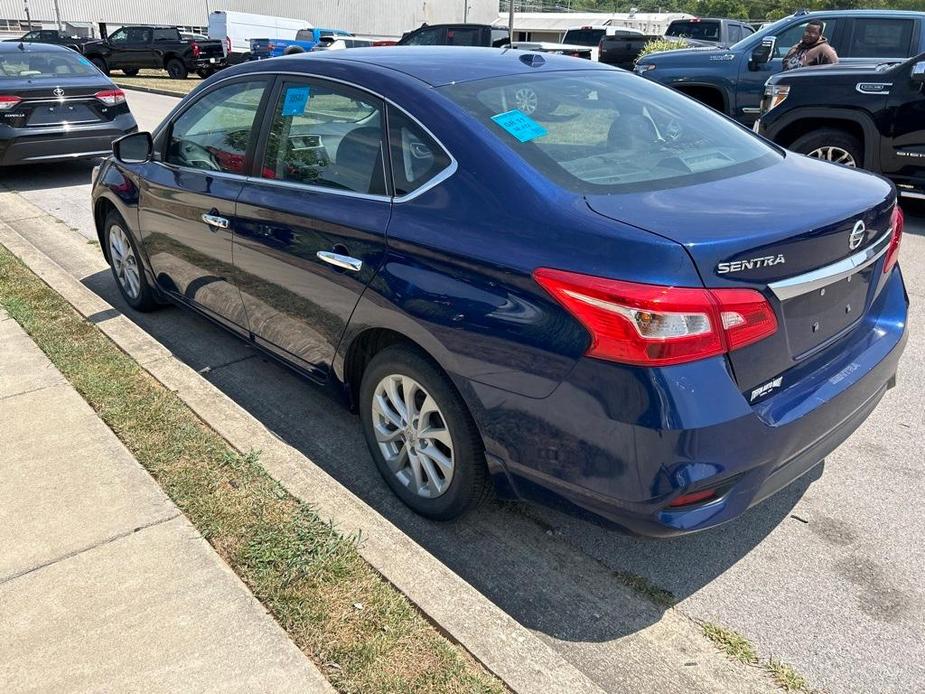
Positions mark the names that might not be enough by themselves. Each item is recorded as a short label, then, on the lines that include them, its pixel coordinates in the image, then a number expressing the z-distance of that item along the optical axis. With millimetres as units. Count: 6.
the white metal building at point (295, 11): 52469
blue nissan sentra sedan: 2242
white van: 29595
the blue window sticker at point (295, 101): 3508
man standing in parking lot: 9398
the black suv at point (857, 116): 7094
